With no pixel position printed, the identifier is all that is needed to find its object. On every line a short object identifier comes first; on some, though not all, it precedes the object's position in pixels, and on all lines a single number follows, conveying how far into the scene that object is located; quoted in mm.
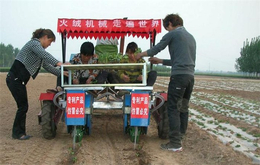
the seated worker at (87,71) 5187
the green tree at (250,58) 72625
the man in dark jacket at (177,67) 4453
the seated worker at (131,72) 5465
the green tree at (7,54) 105612
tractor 4301
